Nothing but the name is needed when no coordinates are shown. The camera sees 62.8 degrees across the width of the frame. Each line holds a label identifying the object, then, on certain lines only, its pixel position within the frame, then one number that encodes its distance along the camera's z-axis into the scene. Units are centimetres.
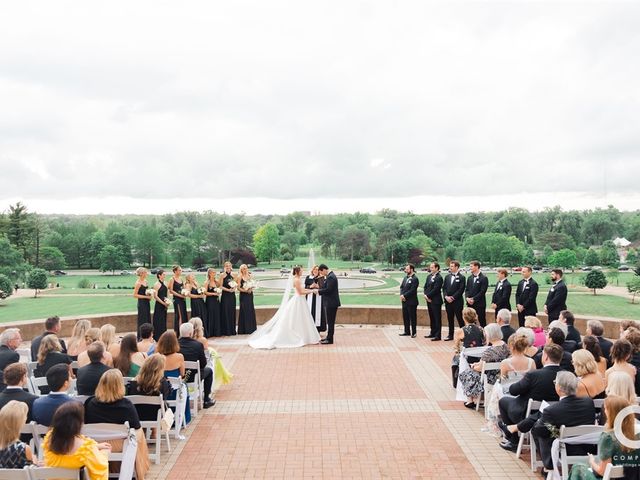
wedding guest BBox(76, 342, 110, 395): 675
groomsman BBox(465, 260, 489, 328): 1440
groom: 1475
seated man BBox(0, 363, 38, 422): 593
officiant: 1565
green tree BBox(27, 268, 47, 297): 5206
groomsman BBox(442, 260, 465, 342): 1489
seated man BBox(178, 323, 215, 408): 883
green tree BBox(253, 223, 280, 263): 11256
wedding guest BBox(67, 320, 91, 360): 862
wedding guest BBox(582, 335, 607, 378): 745
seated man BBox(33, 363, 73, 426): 581
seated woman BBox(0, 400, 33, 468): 468
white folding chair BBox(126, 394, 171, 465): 673
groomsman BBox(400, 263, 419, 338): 1552
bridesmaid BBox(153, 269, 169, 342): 1392
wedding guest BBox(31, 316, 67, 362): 884
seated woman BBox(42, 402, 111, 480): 470
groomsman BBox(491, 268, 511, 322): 1390
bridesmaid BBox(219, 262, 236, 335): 1559
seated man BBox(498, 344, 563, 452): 684
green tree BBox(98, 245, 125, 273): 10912
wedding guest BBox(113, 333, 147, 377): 766
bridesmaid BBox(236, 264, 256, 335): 1565
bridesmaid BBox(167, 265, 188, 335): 1447
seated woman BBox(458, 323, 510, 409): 852
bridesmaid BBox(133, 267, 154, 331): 1378
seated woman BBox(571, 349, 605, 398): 648
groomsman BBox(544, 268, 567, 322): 1310
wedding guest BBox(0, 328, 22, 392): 763
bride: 1453
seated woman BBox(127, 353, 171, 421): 677
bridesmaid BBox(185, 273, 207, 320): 1465
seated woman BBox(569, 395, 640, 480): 481
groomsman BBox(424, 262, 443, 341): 1512
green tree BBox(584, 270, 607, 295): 5050
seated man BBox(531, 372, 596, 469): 598
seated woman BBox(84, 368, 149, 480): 586
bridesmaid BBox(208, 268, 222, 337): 1532
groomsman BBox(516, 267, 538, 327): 1342
